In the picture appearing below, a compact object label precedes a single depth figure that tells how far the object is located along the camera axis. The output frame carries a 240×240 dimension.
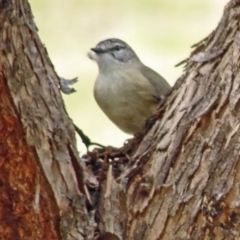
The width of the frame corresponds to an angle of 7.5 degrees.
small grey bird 8.70
